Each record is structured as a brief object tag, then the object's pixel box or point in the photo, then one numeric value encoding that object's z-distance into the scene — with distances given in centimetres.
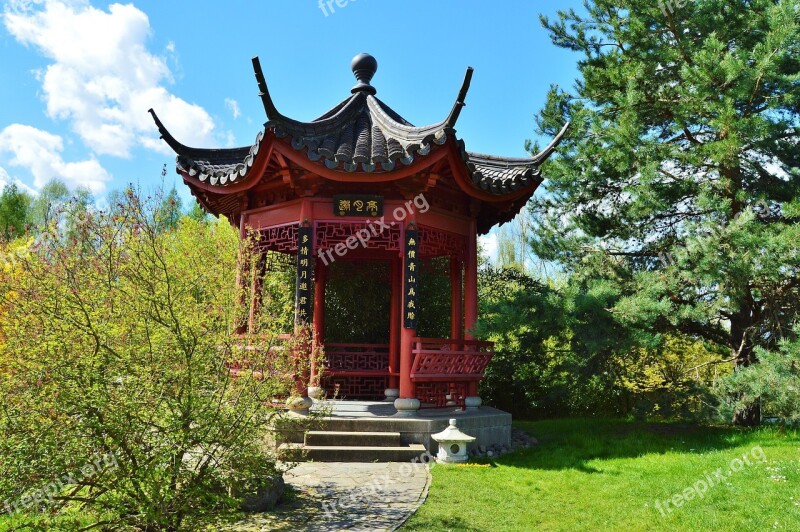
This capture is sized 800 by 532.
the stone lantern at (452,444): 634
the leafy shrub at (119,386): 307
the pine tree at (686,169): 704
